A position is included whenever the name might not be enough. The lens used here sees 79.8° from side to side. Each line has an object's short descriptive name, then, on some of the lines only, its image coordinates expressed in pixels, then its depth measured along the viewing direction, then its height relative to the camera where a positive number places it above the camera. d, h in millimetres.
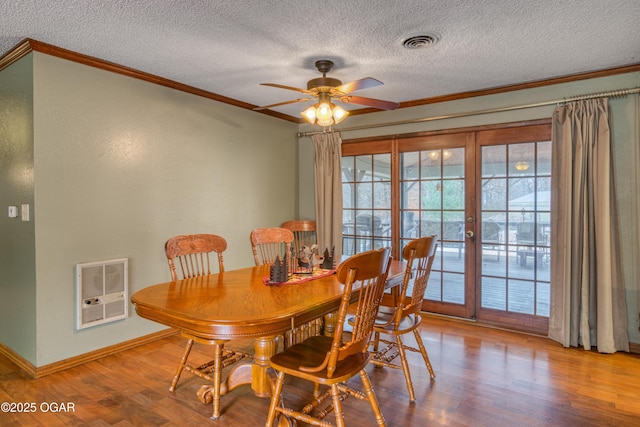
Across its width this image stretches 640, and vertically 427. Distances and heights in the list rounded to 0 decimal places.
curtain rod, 3209 +989
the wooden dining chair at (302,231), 4621 -267
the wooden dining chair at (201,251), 2323 -293
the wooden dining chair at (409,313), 2365 -685
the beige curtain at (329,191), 4773 +240
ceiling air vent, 2639 +1197
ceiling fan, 2716 +843
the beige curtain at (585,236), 3207 -235
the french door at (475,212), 3703 -25
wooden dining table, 1679 -465
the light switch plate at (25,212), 2828 -1
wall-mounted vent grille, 2980 -652
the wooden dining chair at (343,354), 1690 -738
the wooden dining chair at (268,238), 3193 -240
